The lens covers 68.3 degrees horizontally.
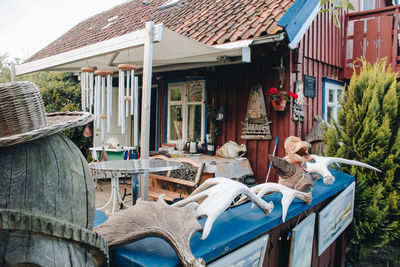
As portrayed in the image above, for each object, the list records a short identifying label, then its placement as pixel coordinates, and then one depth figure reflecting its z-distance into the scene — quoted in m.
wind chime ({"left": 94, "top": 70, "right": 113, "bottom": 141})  4.46
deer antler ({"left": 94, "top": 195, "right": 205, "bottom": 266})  1.01
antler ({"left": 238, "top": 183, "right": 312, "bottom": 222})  1.73
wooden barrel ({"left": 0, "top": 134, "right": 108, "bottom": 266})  0.80
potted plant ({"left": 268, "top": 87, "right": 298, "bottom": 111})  4.92
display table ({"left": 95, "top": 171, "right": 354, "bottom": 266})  1.06
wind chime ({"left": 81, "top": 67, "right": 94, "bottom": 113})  5.05
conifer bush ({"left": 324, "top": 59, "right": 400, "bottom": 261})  3.33
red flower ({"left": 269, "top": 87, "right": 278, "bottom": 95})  4.87
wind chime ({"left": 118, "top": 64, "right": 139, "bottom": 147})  4.14
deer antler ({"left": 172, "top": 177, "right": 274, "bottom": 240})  1.21
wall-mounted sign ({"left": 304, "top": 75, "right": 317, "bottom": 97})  5.79
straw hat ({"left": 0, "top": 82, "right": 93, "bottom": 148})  0.84
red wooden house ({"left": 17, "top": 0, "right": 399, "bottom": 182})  4.83
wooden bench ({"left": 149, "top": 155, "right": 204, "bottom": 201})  4.07
